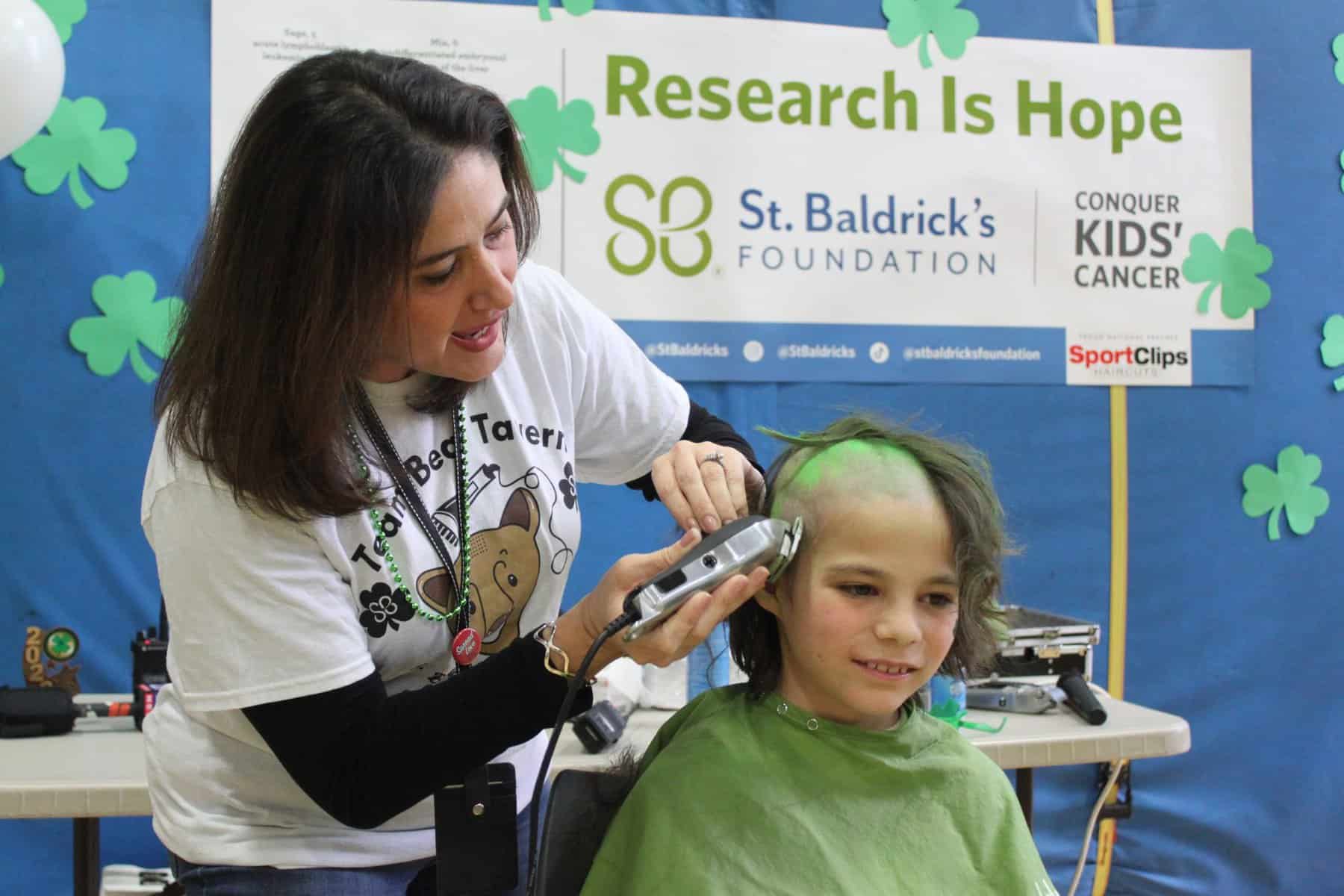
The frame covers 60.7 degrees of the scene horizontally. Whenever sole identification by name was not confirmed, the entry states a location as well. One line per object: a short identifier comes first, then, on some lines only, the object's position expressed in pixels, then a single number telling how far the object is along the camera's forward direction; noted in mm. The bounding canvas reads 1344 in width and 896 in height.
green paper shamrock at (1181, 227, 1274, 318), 3037
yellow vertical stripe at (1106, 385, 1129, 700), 3012
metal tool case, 2186
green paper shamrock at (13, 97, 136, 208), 2445
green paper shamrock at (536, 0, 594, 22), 2646
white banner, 2654
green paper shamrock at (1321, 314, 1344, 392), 3117
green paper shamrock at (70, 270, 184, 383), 2488
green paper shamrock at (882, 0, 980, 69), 2838
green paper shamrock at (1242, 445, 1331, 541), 3090
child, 1239
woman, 1091
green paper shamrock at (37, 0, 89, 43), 2447
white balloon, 2146
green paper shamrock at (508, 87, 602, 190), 2646
